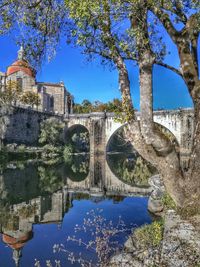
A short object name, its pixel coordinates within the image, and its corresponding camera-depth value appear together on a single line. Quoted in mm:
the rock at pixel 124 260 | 7145
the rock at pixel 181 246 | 5867
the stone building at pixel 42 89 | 74438
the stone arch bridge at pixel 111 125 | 63094
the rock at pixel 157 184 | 18648
